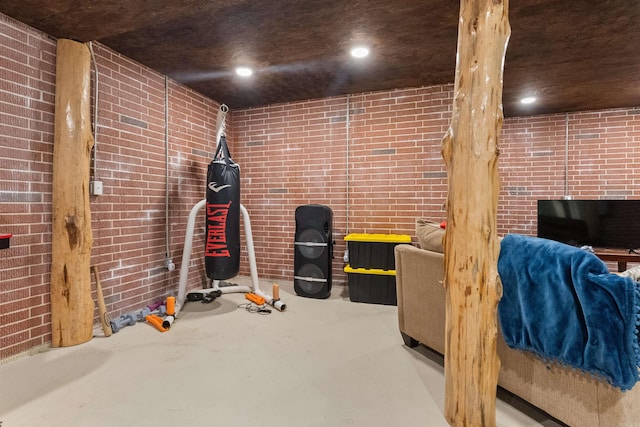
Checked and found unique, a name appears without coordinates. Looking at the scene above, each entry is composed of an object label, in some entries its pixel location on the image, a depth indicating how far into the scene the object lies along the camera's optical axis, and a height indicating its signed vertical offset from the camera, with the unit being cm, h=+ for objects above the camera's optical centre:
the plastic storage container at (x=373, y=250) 350 -44
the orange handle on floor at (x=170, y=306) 291 -88
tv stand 353 -49
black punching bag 300 -12
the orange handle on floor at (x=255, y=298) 338 -95
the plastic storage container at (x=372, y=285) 351 -83
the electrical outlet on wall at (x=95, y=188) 269 +17
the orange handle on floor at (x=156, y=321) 272 -98
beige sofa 130 -77
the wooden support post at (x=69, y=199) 238 +6
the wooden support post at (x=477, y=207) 143 +2
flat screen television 380 -13
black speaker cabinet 370 -47
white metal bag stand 324 -65
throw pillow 212 -17
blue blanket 122 -41
